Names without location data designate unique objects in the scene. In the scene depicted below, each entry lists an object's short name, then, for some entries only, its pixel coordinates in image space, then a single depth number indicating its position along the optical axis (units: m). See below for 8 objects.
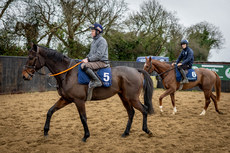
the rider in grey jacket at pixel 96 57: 4.18
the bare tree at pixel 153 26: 26.77
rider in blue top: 7.12
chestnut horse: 7.30
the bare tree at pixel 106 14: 20.67
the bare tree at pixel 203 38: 30.36
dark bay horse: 4.14
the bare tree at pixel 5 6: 14.43
